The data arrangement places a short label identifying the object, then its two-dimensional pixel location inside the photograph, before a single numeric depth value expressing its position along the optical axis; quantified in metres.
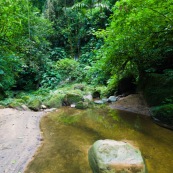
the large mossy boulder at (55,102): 10.16
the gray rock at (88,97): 11.16
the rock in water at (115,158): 3.06
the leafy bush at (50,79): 17.70
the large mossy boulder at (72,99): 10.38
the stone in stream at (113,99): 10.54
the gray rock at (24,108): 9.33
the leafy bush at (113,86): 11.49
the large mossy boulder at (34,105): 9.45
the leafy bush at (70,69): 17.33
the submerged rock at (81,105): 9.43
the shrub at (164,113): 6.23
